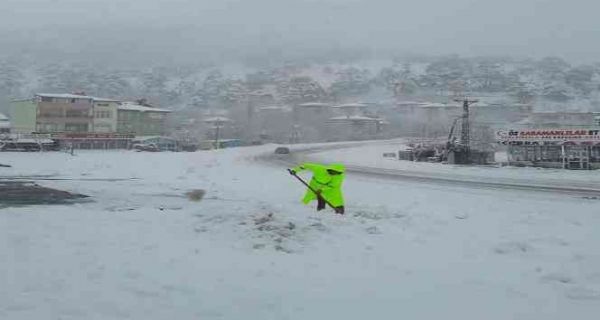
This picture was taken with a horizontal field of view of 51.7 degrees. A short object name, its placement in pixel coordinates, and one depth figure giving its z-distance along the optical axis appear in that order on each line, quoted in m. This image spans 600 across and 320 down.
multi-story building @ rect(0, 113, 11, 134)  90.59
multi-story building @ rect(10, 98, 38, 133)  87.12
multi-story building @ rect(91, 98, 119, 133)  92.75
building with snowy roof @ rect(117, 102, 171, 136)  96.62
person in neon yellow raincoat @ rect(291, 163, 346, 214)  13.30
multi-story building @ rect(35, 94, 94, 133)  86.31
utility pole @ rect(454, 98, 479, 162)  55.93
